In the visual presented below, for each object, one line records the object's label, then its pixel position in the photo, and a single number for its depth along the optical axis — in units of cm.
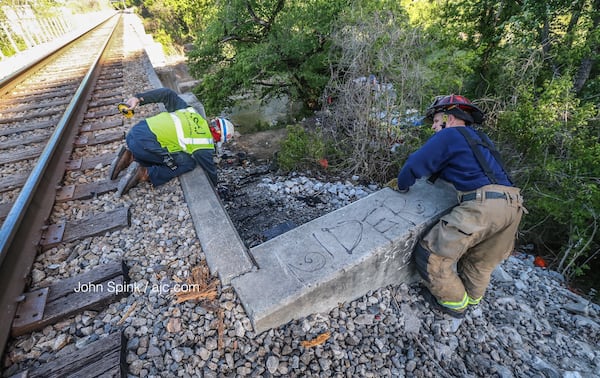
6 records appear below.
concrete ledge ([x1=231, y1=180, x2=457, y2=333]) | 214
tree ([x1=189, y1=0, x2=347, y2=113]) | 750
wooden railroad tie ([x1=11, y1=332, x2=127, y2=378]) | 176
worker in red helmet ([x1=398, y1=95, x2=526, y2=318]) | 249
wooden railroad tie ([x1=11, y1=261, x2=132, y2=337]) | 202
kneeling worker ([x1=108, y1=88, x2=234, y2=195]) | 335
